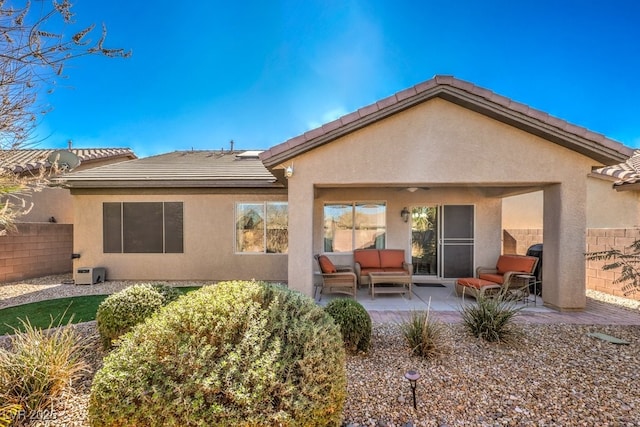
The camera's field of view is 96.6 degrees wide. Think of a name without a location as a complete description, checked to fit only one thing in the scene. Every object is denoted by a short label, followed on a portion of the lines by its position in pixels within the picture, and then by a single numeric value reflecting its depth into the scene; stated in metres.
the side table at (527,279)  7.64
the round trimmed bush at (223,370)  2.38
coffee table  8.05
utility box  10.07
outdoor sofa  9.62
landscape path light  3.14
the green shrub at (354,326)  4.56
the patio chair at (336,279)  8.15
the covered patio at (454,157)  6.56
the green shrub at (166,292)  5.25
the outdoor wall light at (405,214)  10.69
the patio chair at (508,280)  7.52
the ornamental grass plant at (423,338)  4.51
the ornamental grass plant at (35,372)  3.21
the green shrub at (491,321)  5.05
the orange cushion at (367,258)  9.85
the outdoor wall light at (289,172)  6.78
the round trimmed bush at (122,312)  4.64
